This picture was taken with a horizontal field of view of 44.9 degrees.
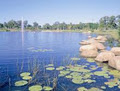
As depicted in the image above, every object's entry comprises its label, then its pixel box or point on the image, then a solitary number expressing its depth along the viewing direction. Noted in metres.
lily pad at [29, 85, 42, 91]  7.55
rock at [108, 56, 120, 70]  11.91
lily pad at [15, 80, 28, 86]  8.20
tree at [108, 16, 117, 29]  78.88
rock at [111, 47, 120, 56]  16.85
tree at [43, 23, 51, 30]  118.31
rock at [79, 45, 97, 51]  17.99
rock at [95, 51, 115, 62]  14.28
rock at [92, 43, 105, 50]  22.71
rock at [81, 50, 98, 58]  17.19
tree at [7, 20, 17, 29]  109.56
